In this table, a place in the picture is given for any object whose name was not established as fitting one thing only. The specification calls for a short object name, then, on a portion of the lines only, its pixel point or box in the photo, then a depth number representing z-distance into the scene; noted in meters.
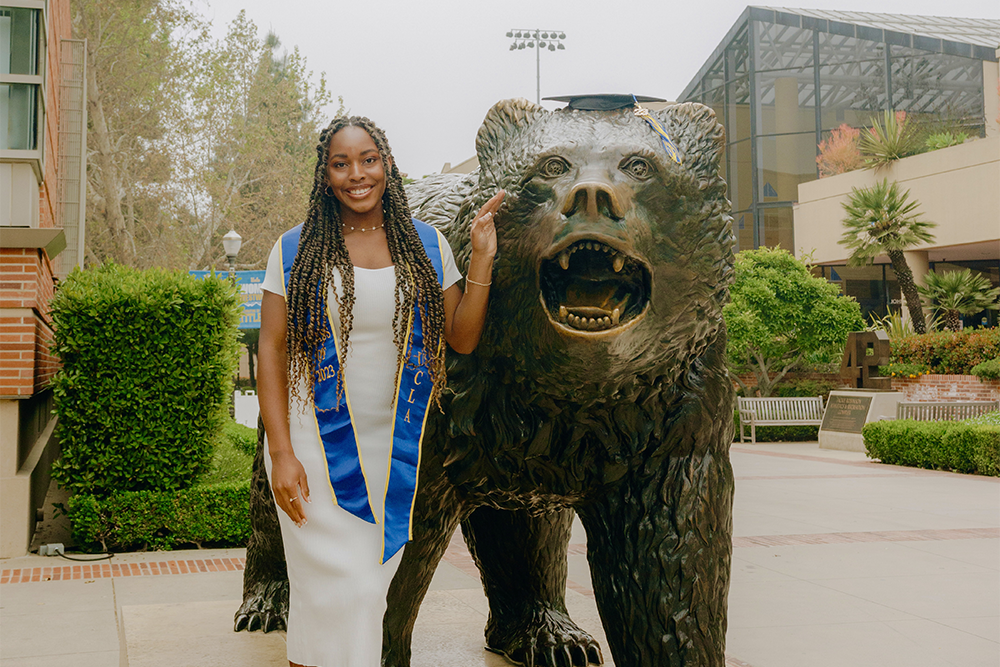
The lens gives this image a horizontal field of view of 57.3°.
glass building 28.22
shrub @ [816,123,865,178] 26.81
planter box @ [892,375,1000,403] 17.77
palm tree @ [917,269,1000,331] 21.52
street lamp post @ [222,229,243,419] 14.29
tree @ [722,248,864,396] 18.92
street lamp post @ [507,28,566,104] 27.44
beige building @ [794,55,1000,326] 20.98
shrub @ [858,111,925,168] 23.19
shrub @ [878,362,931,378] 19.06
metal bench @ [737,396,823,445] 18.25
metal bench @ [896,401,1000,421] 15.22
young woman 2.13
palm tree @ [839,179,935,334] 21.16
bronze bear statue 1.96
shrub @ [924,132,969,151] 23.19
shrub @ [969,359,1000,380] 17.50
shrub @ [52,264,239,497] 6.73
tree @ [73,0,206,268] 17.86
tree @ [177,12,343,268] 20.97
